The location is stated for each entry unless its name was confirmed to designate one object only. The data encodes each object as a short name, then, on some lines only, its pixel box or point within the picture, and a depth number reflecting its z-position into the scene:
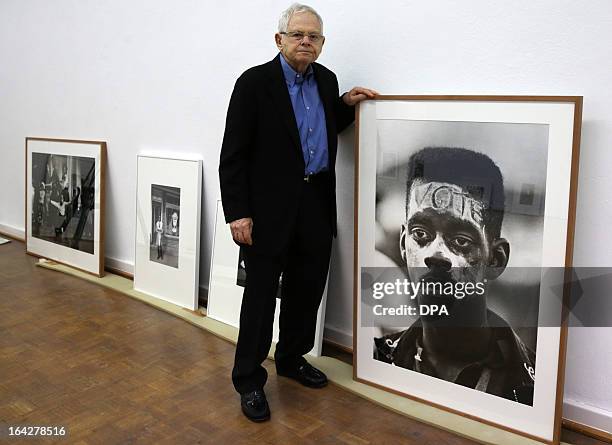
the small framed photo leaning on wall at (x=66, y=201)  4.78
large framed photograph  2.41
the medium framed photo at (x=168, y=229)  4.04
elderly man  2.64
